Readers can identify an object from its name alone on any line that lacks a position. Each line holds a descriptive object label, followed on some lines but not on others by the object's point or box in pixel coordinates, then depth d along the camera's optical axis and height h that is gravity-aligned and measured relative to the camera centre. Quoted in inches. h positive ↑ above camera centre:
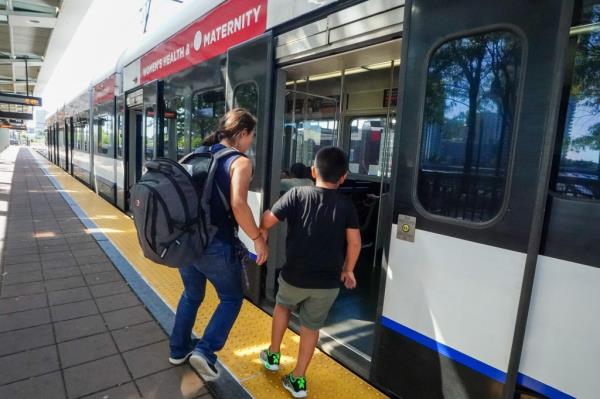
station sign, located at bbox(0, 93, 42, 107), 489.5 +46.8
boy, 74.4 -17.6
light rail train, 54.0 -3.3
